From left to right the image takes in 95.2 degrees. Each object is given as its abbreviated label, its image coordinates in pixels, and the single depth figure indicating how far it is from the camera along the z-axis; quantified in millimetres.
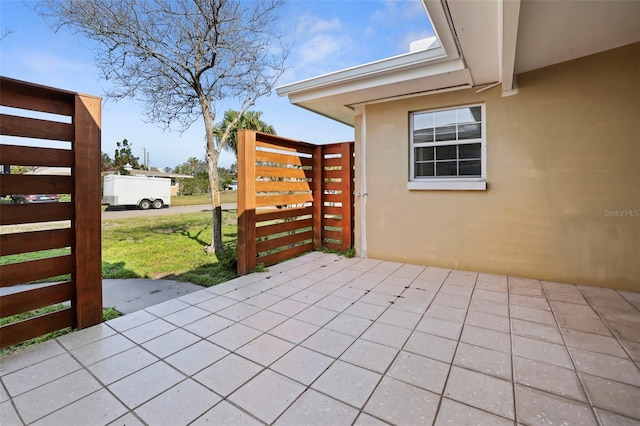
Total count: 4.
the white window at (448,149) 4332
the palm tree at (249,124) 15944
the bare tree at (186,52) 5160
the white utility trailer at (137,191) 17984
